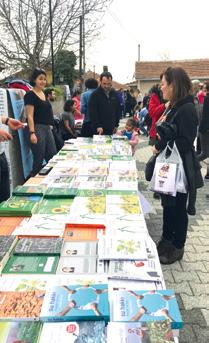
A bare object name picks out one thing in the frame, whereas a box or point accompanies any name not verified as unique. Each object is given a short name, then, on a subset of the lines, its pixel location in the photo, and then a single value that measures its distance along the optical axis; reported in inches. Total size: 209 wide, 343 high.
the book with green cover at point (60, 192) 90.4
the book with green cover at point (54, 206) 81.0
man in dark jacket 181.3
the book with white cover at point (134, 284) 51.0
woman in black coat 99.4
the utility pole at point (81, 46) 450.0
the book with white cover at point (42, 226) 68.9
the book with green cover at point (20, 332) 40.1
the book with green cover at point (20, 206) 77.9
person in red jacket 216.0
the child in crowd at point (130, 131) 194.4
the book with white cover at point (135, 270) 53.4
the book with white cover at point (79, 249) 61.3
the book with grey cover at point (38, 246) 60.6
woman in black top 162.6
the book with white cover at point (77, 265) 55.1
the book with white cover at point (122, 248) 59.0
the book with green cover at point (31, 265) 55.1
